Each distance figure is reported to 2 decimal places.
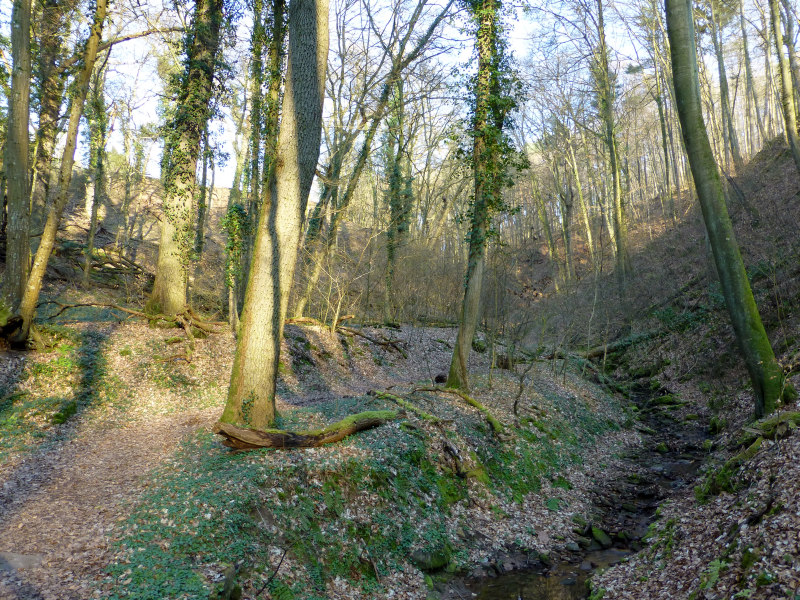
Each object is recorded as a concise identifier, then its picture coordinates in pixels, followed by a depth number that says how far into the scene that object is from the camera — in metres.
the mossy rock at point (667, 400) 14.24
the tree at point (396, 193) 19.66
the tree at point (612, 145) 21.69
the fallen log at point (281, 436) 6.34
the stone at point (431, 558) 6.07
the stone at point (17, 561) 4.09
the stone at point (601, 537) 7.07
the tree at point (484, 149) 10.77
